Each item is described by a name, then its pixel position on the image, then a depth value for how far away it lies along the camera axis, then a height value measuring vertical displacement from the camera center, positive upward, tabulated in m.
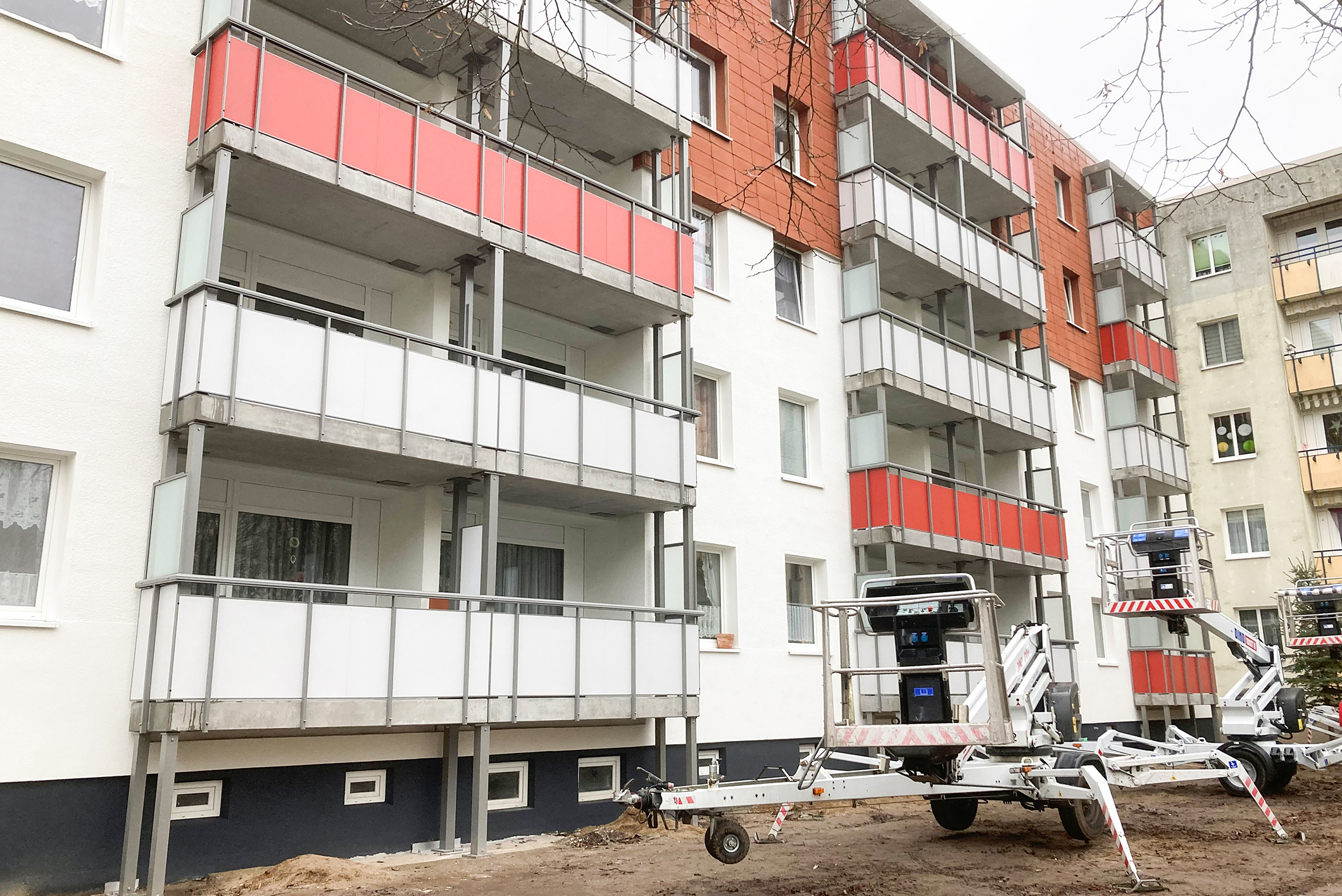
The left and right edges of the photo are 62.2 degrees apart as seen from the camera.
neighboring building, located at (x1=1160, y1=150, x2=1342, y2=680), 34.66 +9.37
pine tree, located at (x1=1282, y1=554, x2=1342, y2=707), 26.62 -0.04
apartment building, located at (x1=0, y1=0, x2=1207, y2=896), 10.68 +3.13
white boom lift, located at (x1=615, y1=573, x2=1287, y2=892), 8.97 -0.69
